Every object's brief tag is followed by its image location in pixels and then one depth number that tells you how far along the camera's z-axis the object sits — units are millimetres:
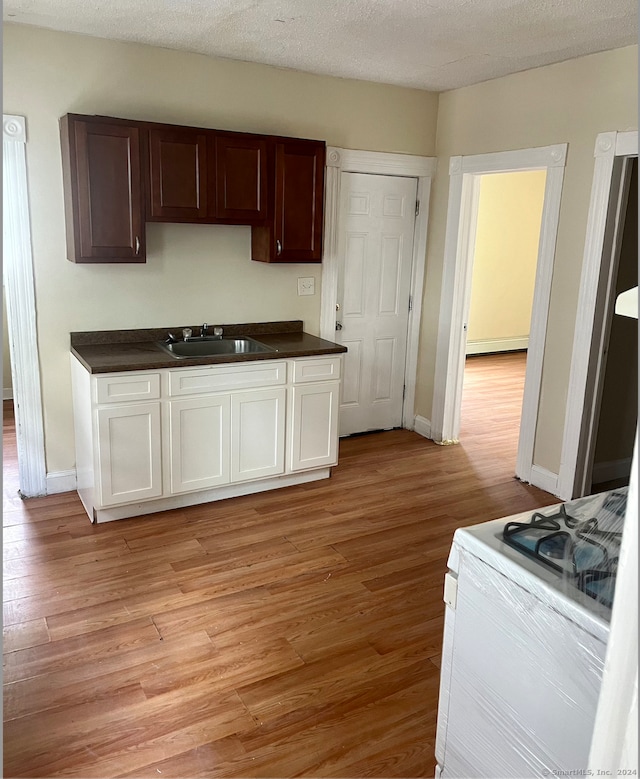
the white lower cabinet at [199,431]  3426
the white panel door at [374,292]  4680
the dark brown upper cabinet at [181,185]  3377
